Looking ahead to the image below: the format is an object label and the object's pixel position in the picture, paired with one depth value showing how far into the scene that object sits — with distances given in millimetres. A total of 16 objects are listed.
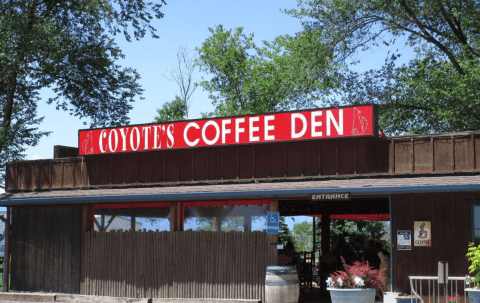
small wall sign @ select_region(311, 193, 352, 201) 14993
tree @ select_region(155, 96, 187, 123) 51375
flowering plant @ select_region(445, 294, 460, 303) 13930
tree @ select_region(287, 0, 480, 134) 28675
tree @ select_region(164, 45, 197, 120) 51734
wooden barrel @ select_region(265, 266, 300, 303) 15445
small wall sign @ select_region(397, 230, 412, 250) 14930
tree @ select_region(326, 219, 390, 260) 31016
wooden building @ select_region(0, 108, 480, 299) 14727
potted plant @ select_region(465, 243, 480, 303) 13000
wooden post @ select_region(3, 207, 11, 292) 20266
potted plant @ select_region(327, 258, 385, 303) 14398
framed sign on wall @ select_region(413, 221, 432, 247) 14711
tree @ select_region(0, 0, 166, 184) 30266
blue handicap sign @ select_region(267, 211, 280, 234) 16422
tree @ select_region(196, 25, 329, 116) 45688
